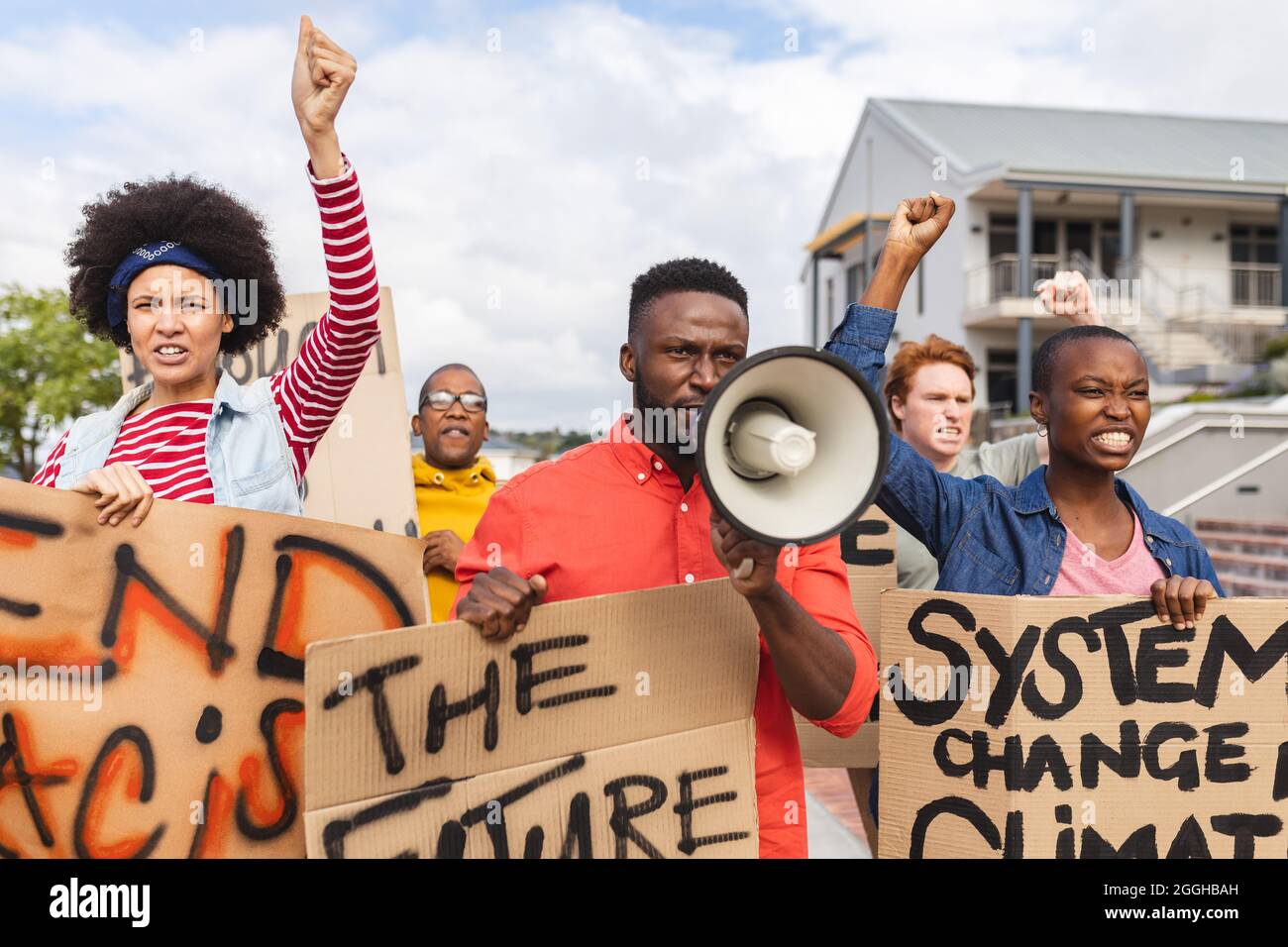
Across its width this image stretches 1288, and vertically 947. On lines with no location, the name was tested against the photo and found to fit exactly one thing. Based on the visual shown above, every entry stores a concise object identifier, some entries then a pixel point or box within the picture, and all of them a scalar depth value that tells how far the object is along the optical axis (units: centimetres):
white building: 1986
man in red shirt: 163
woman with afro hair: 191
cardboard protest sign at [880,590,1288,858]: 192
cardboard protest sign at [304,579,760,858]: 154
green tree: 1566
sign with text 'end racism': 169
